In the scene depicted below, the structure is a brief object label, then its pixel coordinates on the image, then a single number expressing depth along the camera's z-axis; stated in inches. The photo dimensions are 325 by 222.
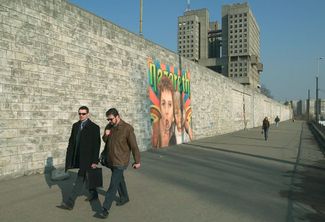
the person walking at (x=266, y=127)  879.1
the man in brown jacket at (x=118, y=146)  225.9
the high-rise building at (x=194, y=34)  4475.9
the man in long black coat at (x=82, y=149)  229.9
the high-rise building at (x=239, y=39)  4228.8
